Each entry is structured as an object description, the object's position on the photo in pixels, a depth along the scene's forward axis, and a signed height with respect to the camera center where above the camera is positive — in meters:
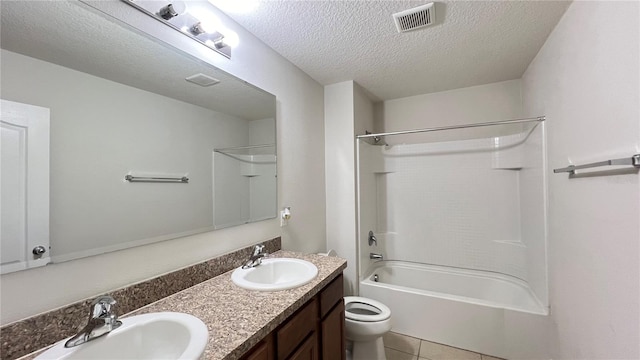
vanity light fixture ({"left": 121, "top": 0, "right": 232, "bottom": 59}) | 1.10 +0.79
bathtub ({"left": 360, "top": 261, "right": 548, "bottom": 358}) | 1.89 -1.10
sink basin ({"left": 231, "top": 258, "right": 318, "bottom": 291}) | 1.28 -0.50
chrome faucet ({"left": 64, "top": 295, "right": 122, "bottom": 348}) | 0.76 -0.43
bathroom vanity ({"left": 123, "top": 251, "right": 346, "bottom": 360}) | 0.83 -0.49
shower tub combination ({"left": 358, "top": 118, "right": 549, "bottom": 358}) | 1.99 -0.61
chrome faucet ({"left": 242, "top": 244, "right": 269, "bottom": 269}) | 1.46 -0.44
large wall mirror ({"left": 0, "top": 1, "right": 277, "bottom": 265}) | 0.81 +0.25
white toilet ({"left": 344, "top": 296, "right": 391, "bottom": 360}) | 1.78 -1.06
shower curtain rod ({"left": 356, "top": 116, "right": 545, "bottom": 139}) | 1.92 +0.49
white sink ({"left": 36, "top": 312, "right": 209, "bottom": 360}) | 0.76 -0.50
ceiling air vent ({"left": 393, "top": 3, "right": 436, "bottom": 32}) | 1.44 +0.99
